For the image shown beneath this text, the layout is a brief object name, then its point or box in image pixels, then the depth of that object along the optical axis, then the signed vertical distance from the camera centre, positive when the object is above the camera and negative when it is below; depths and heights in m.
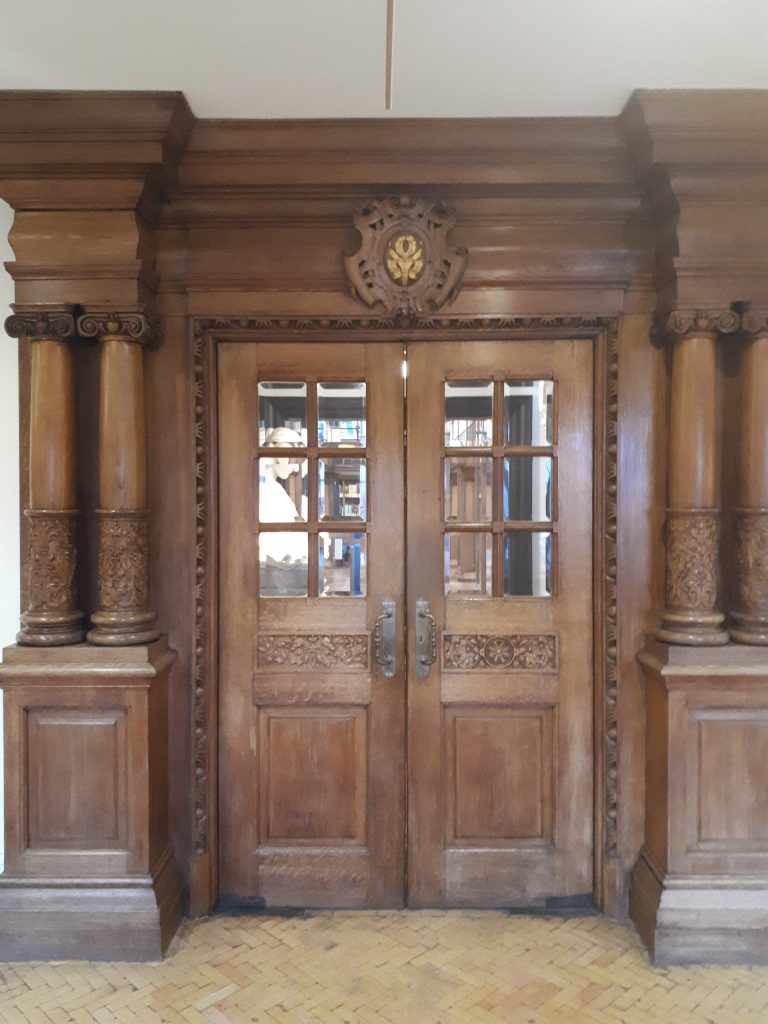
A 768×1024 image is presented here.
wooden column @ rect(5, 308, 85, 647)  2.38 +0.10
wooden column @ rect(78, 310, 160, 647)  2.39 +0.10
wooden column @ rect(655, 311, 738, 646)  2.38 +0.04
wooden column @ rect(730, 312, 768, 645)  2.38 +0.05
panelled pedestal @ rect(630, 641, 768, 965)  2.33 -0.91
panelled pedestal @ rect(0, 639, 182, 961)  2.33 -0.96
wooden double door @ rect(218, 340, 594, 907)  2.61 -0.59
